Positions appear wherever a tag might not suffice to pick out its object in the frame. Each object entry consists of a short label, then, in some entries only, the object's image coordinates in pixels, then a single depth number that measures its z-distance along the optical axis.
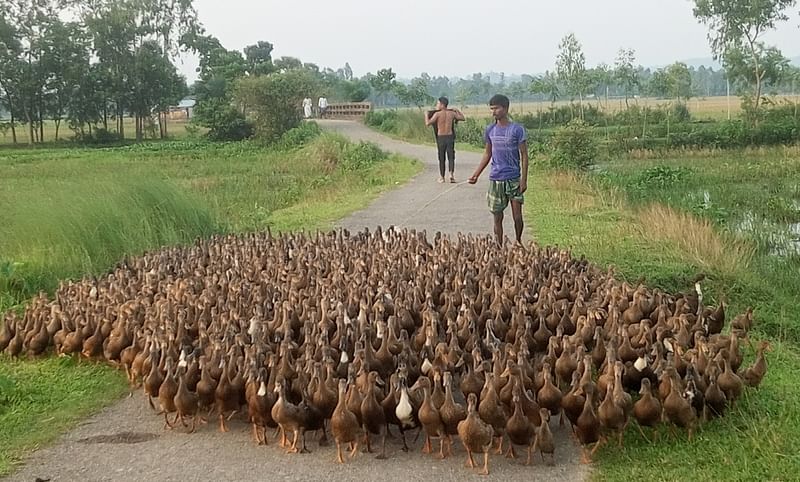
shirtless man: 16.80
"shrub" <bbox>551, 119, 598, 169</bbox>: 20.92
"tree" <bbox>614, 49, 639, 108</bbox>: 42.84
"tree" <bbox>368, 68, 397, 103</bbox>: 58.78
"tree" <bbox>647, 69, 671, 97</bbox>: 42.31
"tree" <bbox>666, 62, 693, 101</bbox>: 40.94
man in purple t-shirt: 10.00
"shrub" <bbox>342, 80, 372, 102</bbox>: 58.28
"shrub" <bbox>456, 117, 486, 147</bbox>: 32.56
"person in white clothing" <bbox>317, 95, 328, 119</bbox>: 47.36
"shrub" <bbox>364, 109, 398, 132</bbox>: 38.74
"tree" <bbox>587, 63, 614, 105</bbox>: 42.34
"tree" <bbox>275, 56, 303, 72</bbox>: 53.86
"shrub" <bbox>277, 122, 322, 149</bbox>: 32.54
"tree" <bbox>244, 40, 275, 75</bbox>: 47.84
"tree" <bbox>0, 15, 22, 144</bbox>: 41.91
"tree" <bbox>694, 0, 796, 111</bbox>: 36.19
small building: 63.52
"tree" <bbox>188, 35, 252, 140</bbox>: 39.94
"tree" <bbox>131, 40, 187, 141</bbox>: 45.34
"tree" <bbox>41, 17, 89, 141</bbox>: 43.03
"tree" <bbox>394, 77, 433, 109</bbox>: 54.50
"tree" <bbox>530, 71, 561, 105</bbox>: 42.00
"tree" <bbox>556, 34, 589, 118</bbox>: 40.69
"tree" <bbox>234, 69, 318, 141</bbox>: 37.00
